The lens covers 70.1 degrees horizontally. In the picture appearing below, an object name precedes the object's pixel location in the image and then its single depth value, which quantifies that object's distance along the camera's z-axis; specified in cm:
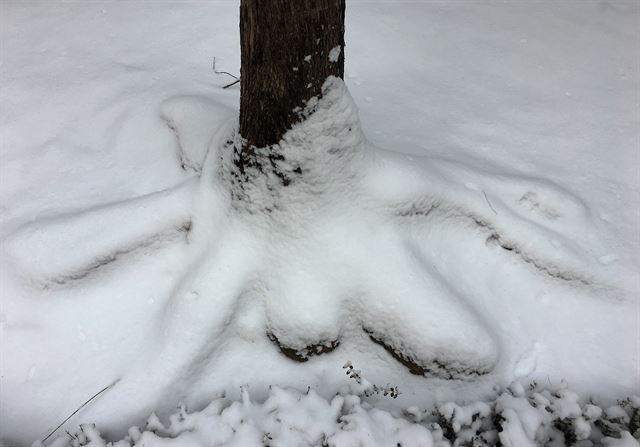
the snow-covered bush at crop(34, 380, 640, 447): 162
